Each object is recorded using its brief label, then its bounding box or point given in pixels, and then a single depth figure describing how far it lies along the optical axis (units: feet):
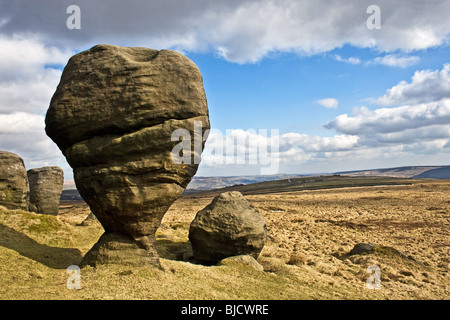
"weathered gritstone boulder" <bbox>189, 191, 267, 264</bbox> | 45.32
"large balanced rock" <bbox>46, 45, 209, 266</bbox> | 36.01
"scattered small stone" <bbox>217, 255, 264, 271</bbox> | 40.77
